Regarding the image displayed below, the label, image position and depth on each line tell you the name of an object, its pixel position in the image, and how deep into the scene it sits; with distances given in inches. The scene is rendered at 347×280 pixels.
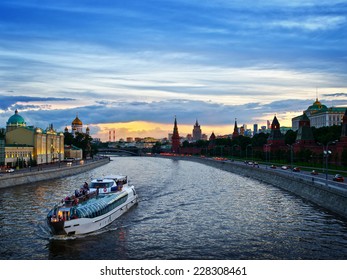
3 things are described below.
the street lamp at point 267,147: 5536.4
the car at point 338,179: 2278.4
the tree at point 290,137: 6410.4
